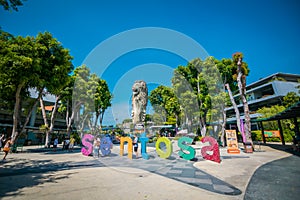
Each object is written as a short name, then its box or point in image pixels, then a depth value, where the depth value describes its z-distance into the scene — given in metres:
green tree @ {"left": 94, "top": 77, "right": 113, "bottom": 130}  27.31
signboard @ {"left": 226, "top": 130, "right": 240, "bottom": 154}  13.20
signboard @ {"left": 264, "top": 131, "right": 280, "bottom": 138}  18.75
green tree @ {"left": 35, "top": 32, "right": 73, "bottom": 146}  14.09
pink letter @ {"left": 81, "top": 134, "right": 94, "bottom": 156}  13.12
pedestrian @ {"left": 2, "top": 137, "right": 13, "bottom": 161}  10.20
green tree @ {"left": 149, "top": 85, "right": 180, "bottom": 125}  36.16
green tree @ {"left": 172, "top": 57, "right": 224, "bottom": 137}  21.42
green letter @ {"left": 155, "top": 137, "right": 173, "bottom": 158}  10.54
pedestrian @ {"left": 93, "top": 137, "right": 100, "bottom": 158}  12.80
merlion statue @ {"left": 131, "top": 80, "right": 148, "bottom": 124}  20.78
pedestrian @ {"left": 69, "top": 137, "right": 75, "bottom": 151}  17.64
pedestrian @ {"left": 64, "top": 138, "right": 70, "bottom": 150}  17.95
